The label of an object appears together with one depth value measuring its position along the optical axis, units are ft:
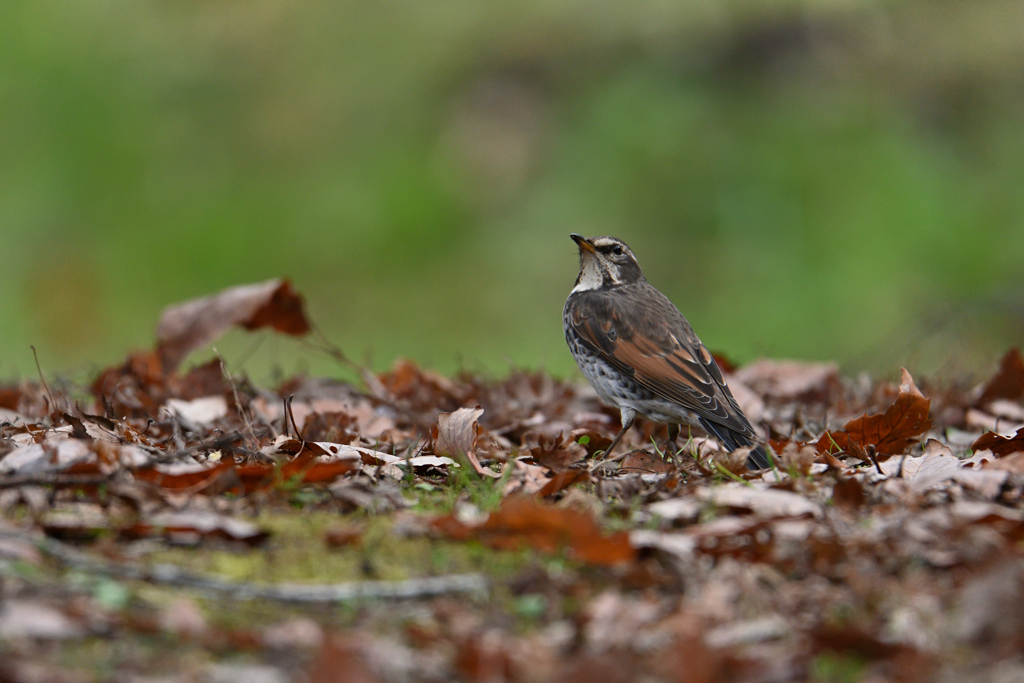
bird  35.12
